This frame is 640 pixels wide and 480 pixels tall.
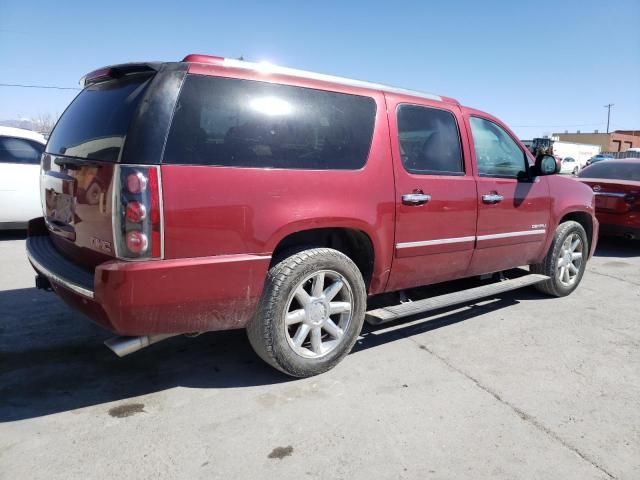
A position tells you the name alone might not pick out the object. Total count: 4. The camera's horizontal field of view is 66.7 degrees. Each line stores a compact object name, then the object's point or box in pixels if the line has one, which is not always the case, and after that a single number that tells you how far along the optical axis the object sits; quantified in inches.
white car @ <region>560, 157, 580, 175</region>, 1662.2
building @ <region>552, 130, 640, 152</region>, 2667.3
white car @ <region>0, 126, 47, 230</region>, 273.7
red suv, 97.7
